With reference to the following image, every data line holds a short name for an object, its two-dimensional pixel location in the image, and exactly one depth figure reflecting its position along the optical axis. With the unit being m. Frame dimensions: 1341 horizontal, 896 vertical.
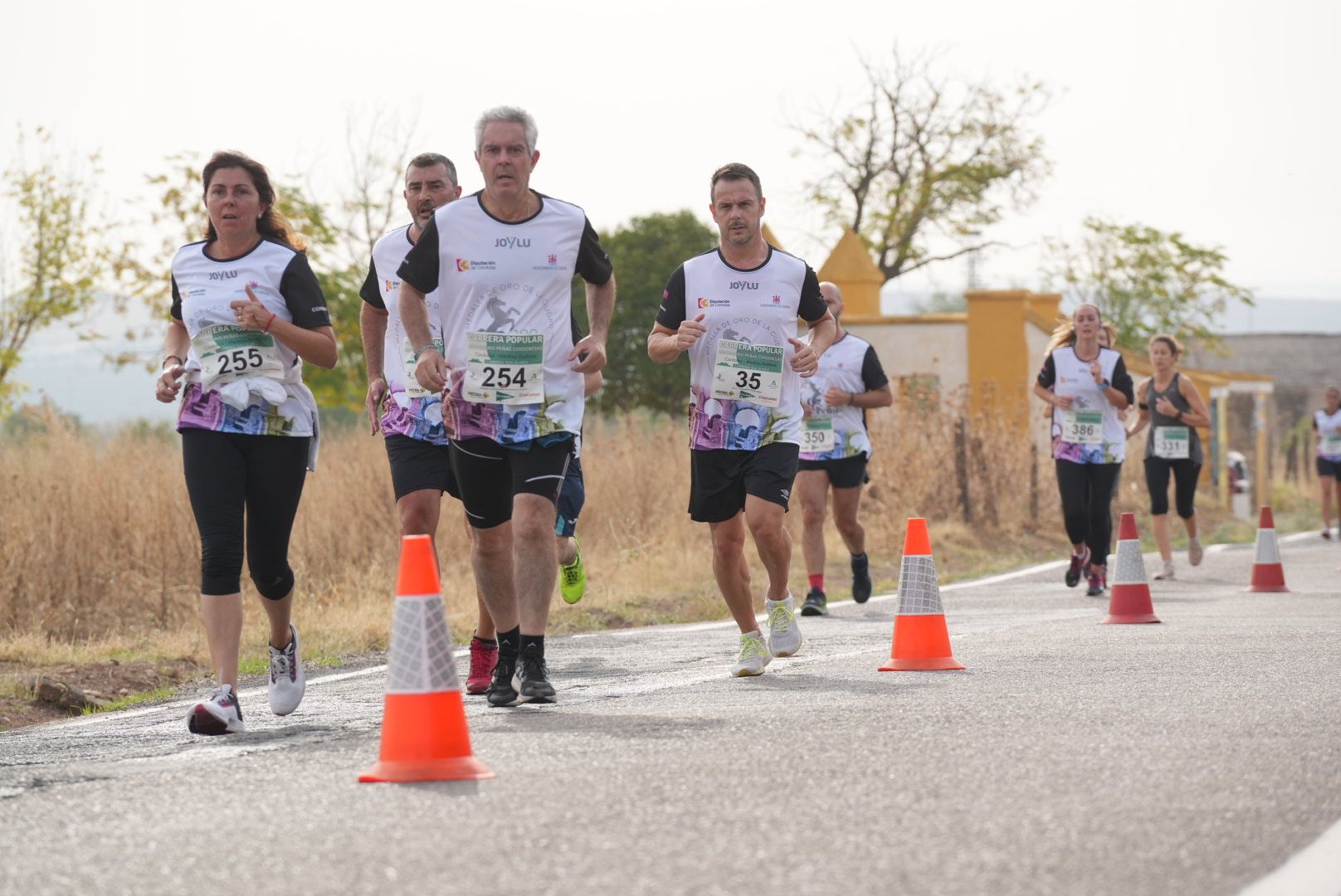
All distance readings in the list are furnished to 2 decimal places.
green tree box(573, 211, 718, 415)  44.38
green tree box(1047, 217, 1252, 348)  55.72
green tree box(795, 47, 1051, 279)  52.84
